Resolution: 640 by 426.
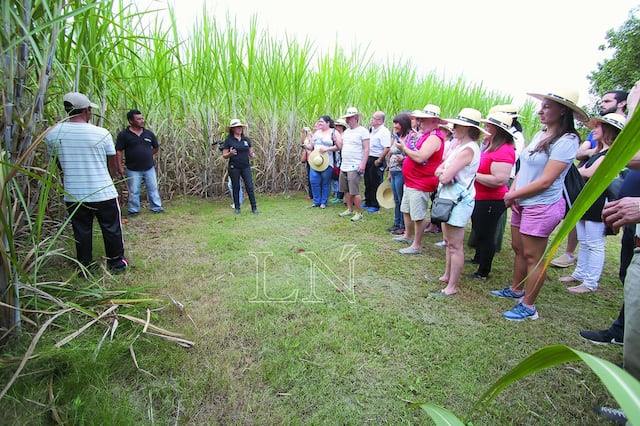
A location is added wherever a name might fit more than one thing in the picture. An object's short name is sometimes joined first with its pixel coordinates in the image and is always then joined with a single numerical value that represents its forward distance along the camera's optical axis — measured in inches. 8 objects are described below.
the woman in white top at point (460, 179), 110.3
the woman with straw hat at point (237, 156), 213.5
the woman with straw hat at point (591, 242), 118.3
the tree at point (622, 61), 558.2
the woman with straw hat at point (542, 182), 87.8
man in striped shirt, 108.3
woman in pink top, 110.7
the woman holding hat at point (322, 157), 233.3
